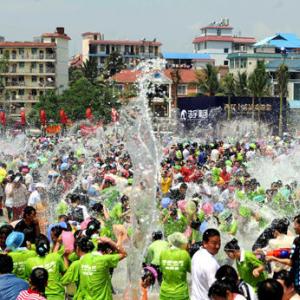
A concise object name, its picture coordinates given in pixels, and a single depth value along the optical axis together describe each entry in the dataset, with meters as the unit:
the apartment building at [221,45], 119.31
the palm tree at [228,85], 70.38
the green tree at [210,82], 74.94
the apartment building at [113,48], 115.88
